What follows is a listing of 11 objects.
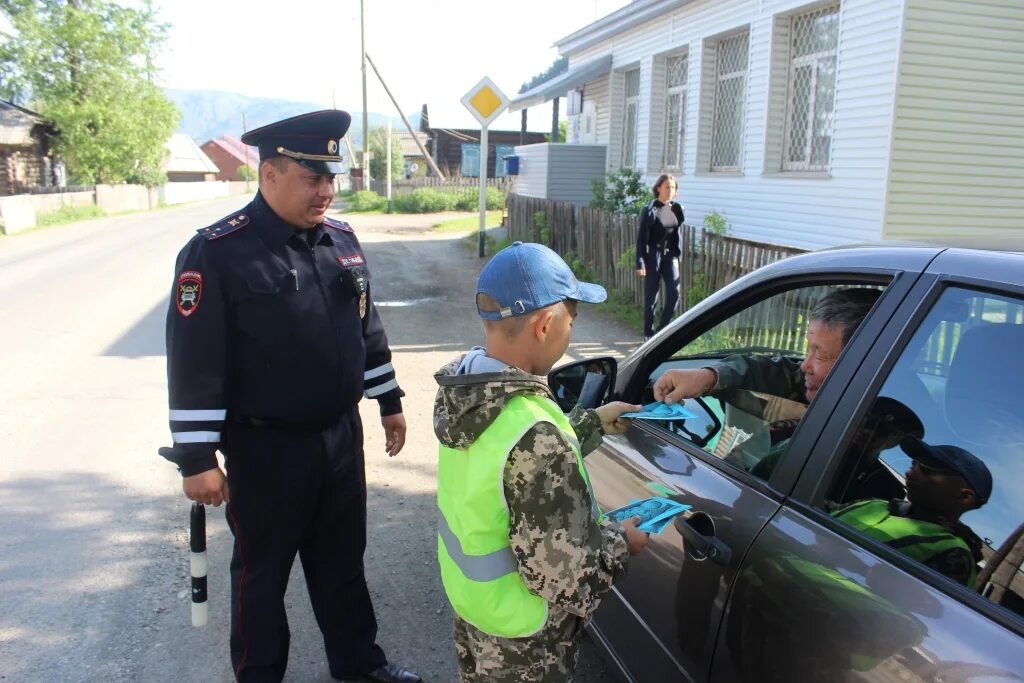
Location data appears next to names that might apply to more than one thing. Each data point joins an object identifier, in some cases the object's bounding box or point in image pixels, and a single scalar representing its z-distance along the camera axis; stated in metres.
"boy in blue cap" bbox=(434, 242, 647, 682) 1.62
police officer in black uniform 2.36
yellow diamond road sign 14.13
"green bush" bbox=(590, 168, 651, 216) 13.78
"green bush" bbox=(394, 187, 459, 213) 32.12
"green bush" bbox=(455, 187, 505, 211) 33.16
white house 9.00
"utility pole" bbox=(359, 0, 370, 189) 33.75
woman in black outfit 8.74
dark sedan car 1.38
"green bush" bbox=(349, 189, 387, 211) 34.25
